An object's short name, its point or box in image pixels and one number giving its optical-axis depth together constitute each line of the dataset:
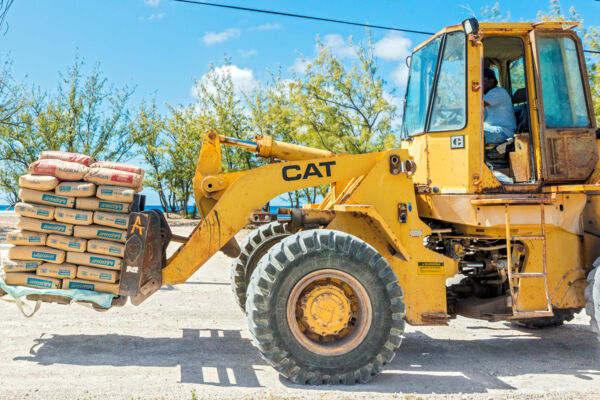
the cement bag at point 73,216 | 4.87
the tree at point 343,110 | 21.12
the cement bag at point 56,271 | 4.84
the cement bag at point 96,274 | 4.83
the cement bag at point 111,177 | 4.94
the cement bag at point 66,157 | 5.09
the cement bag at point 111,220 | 4.88
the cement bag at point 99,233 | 4.88
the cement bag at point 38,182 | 4.86
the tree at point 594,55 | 16.33
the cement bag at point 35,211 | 4.84
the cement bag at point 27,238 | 4.83
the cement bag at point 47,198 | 4.88
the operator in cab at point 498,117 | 5.63
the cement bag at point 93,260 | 4.84
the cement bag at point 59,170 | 4.92
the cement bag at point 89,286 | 4.84
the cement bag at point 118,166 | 5.07
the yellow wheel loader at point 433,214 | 4.58
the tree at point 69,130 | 25.62
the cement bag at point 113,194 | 4.93
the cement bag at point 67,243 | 4.84
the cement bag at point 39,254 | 4.84
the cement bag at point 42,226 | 4.84
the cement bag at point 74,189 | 4.89
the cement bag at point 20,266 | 4.86
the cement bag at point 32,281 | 4.83
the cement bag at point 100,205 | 4.90
